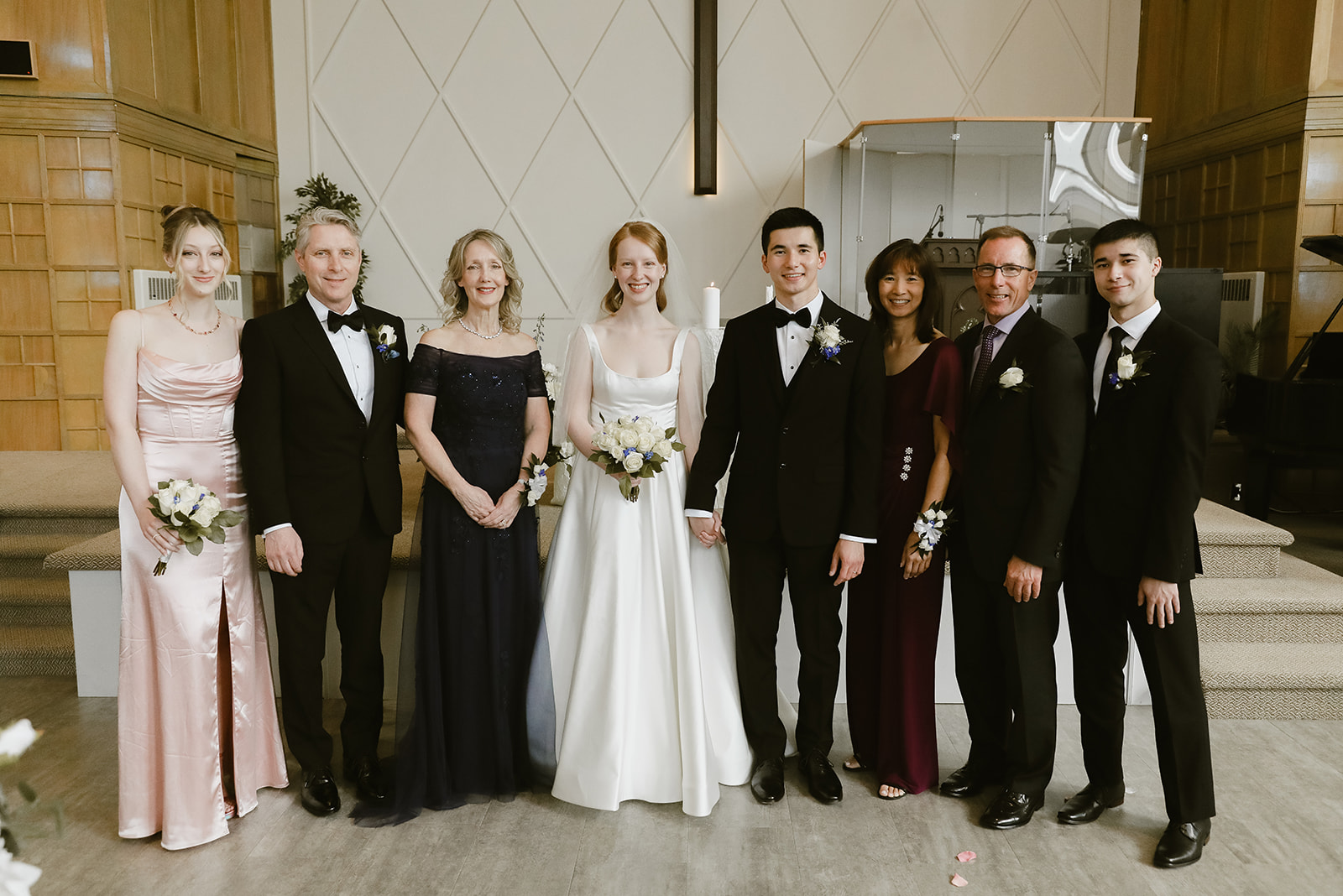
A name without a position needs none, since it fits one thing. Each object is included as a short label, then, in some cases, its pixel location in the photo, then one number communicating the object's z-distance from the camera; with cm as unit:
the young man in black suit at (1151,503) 238
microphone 676
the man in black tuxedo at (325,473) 264
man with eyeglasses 253
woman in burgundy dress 275
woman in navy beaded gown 277
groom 270
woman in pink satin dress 253
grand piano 510
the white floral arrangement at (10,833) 101
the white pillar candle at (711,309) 404
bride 278
